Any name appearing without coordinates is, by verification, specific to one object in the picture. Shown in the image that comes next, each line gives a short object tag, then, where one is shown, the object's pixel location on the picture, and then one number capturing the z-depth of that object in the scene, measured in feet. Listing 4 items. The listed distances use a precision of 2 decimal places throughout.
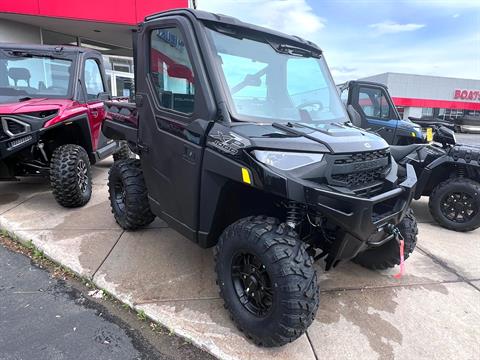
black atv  15.79
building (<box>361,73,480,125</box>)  137.18
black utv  7.36
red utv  14.57
